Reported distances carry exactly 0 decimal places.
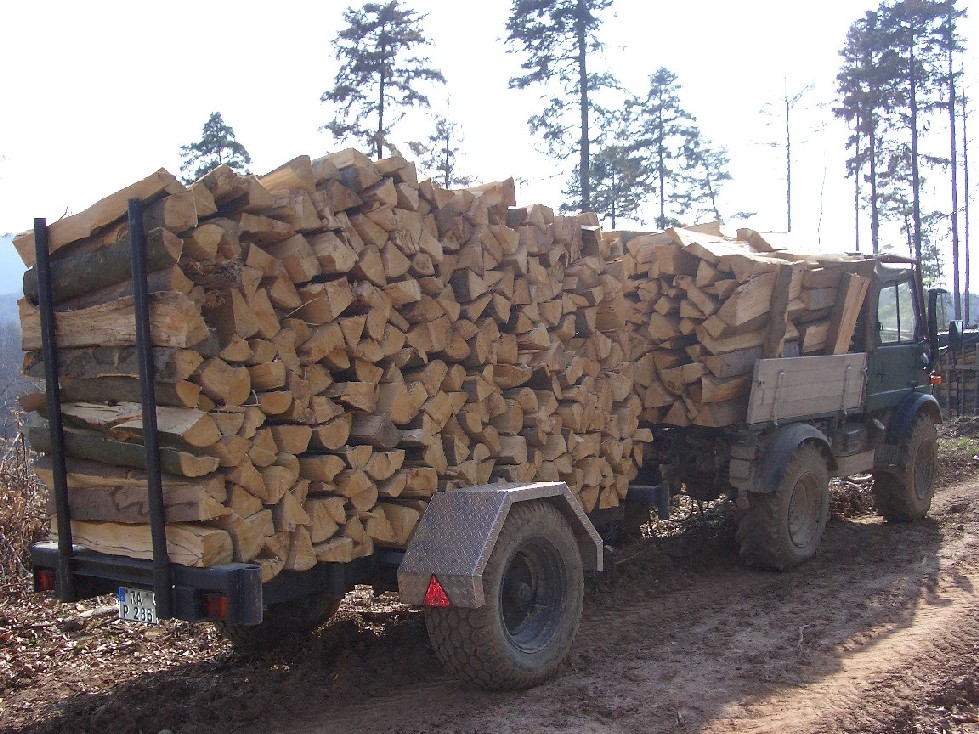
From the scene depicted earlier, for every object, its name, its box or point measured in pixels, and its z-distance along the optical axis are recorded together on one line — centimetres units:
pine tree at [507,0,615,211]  2234
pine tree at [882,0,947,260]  2644
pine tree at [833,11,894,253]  2723
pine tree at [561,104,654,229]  2350
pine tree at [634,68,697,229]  3128
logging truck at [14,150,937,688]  405
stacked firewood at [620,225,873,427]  723
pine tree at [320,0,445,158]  2030
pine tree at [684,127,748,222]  3241
